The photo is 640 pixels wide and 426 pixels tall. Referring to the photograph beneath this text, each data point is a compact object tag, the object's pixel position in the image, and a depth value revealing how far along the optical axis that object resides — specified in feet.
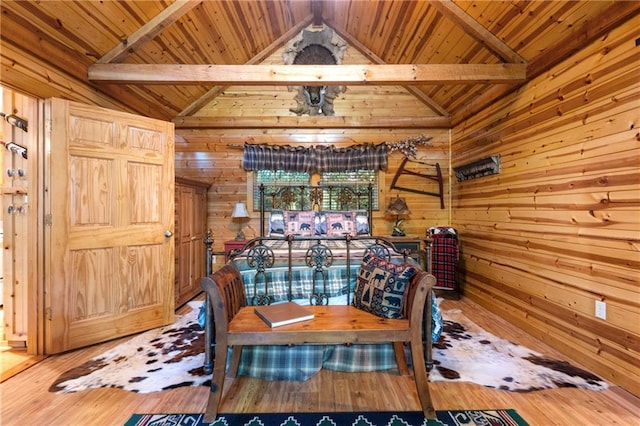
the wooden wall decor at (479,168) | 10.75
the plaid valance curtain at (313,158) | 14.57
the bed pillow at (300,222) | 13.19
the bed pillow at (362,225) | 13.69
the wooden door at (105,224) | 7.68
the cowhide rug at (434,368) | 6.28
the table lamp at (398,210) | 13.89
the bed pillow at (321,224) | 13.41
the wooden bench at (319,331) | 5.05
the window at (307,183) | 15.01
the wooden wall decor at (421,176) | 15.01
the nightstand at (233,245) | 12.98
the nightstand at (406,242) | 12.87
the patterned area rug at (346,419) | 5.10
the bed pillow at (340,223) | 13.37
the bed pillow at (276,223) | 13.37
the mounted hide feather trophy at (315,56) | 14.10
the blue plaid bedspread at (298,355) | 6.57
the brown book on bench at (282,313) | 5.33
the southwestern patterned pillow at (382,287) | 5.71
